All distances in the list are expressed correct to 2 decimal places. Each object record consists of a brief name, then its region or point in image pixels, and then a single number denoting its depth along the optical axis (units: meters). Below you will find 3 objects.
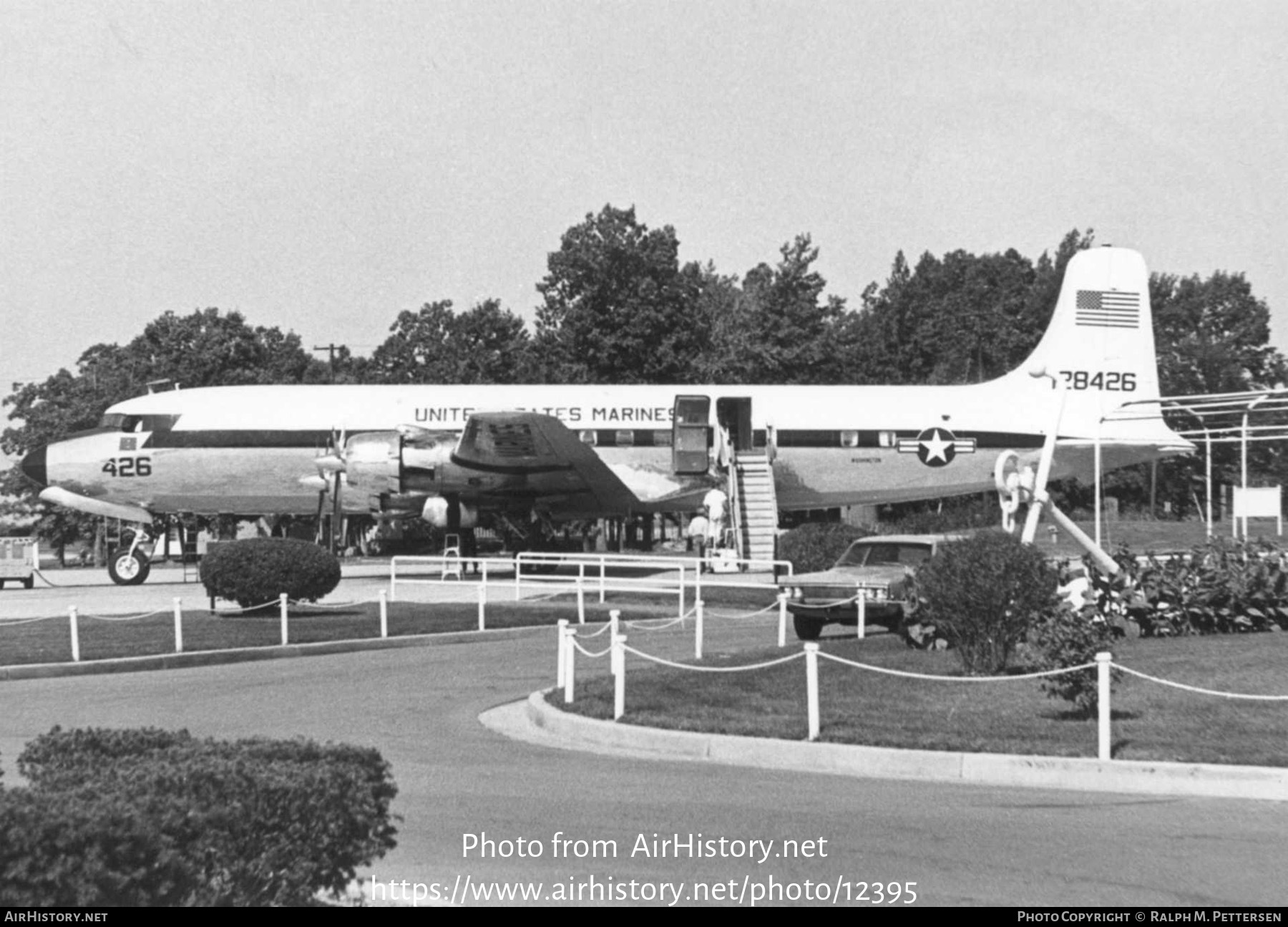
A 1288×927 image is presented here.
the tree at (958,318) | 86.25
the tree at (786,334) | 78.06
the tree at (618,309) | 75.19
